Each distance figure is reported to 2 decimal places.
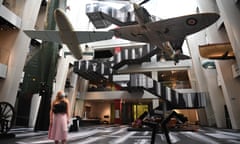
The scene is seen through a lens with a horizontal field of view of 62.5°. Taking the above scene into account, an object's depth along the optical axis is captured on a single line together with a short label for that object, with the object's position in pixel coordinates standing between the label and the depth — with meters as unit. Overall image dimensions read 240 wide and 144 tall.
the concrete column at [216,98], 13.65
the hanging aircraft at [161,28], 9.73
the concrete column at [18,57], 9.07
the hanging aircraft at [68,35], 8.52
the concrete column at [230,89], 11.09
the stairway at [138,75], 14.01
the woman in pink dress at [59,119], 3.93
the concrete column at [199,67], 16.05
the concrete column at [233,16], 8.27
